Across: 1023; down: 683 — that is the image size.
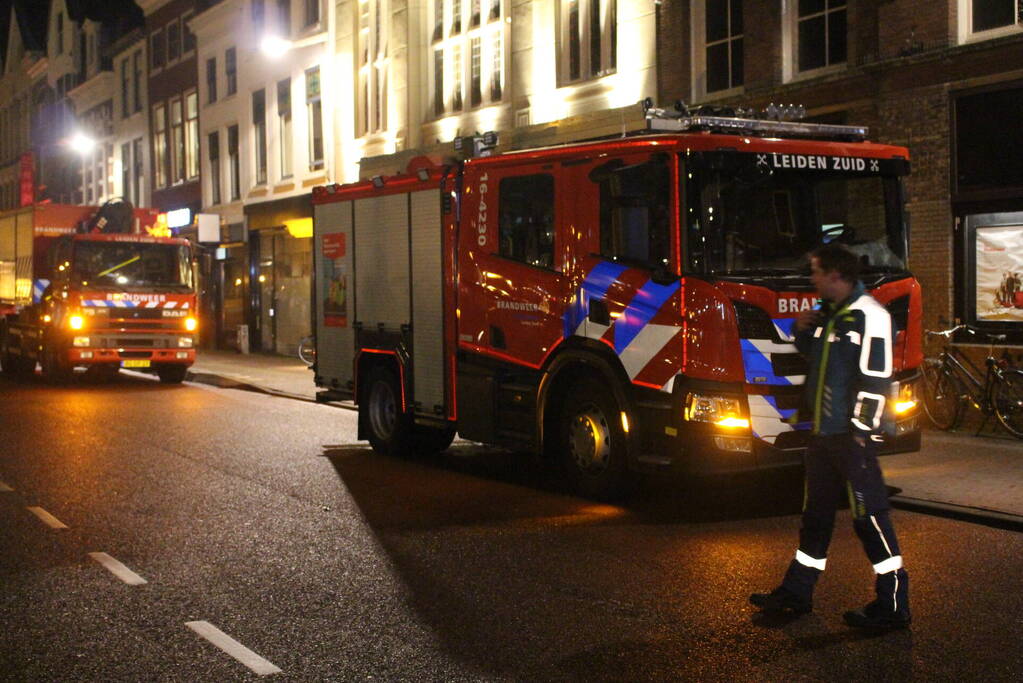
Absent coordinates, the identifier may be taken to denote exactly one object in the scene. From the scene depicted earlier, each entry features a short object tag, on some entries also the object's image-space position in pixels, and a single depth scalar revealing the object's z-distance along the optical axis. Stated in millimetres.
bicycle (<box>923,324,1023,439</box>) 13062
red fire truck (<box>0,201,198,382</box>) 21797
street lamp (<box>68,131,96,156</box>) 45312
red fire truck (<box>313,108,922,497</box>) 8844
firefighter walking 6102
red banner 43812
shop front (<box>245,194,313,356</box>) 29953
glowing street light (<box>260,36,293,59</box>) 28166
